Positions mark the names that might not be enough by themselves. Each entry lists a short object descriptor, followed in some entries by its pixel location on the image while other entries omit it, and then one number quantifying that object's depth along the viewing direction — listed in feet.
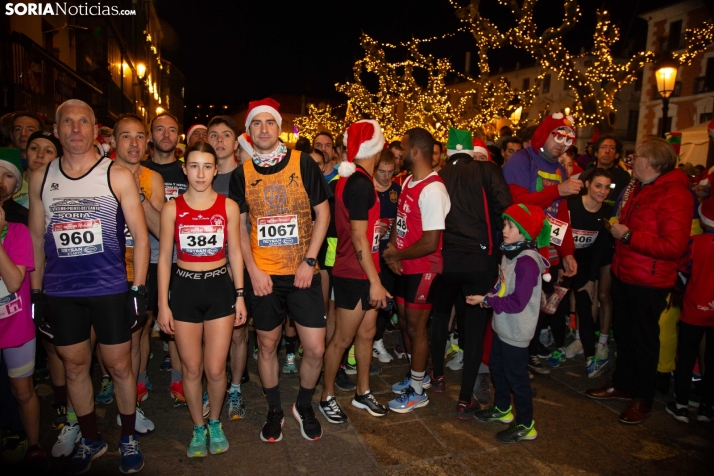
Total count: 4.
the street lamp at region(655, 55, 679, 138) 32.71
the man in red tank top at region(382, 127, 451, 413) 12.49
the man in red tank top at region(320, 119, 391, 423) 11.78
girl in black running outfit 16.63
